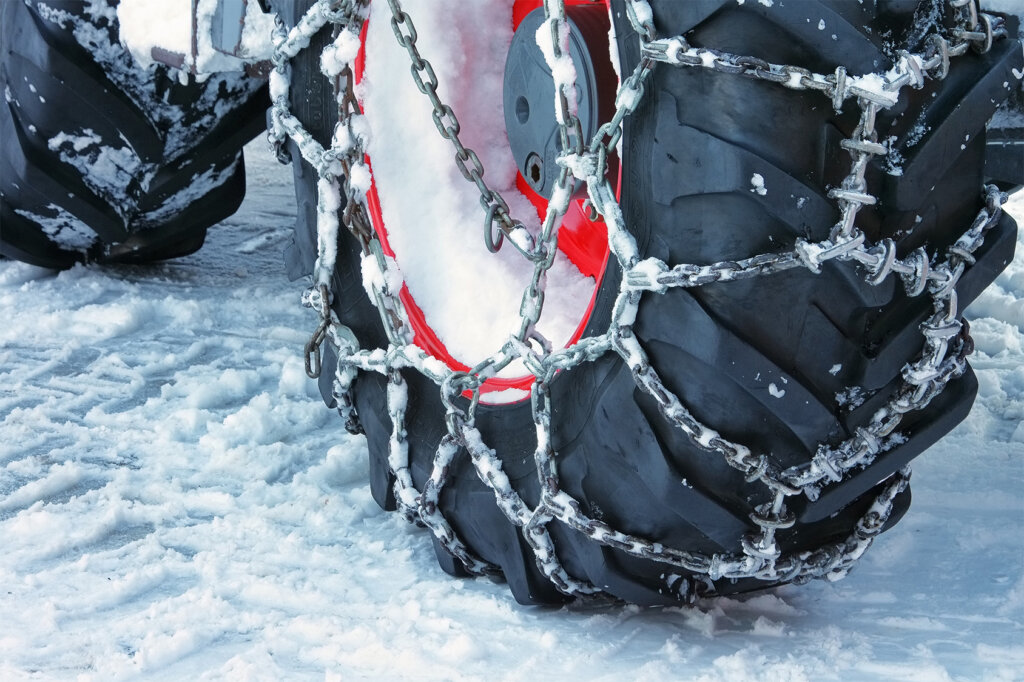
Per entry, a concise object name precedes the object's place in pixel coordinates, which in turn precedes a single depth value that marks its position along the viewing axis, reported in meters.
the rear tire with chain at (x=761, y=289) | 3.97
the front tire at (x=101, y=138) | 5.52
